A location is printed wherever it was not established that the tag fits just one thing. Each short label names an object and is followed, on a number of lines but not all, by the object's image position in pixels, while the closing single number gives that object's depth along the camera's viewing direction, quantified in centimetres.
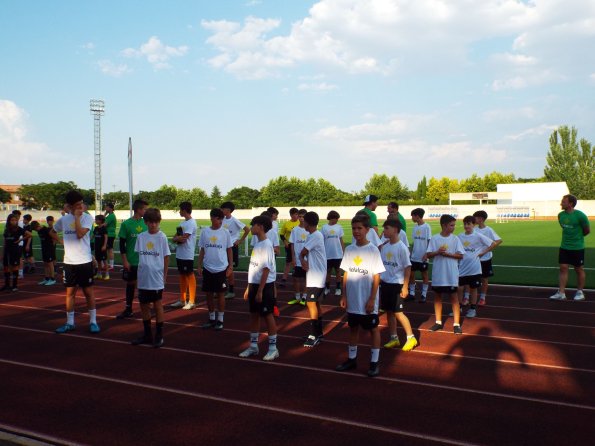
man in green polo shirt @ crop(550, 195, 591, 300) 1023
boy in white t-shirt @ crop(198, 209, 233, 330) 752
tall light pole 5229
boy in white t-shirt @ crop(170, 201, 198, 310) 927
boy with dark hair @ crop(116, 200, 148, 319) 848
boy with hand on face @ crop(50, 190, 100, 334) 729
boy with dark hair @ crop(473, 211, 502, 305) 952
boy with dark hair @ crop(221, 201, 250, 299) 974
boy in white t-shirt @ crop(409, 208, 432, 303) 1038
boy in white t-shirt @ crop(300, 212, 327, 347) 693
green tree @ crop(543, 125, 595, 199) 7612
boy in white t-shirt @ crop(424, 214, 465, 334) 743
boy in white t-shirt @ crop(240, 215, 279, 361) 614
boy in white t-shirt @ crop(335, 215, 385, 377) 550
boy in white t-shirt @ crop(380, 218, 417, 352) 646
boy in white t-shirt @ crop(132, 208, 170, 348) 679
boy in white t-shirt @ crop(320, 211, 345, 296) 1017
